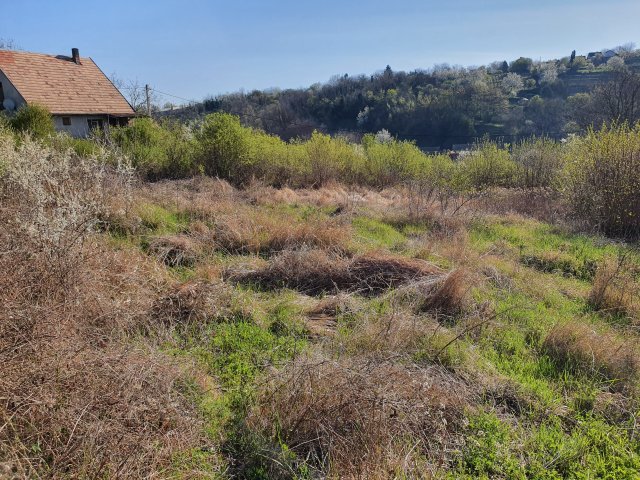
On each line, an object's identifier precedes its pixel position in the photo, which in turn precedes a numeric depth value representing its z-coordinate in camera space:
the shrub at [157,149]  13.16
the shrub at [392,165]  15.67
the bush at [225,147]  13.19
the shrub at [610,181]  8.84
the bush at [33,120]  12.42
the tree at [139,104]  34.58
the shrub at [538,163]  14.51
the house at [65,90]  21.23
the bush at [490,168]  15.05
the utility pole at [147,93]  34.30
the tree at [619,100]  25.65
